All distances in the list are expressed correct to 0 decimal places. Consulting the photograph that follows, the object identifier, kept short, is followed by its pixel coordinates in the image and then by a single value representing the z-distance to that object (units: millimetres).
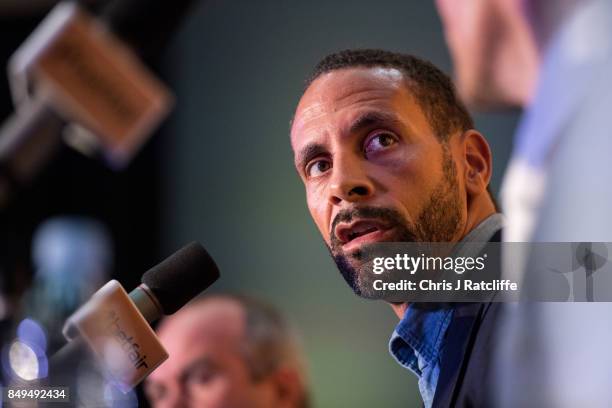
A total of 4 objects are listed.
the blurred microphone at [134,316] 3644
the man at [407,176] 3655
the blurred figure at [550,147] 3714
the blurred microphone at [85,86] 3909
